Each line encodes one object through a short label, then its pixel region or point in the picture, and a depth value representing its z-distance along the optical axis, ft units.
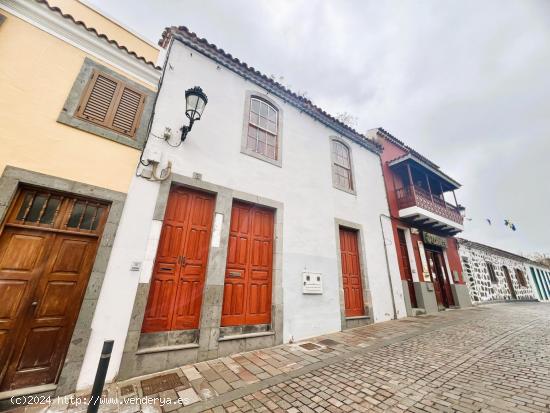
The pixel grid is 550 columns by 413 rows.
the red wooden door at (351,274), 22.40
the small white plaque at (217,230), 15.40
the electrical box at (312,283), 18.95
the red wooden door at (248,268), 15.85
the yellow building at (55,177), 9.96
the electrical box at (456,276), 38.32
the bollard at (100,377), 6.13
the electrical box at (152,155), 14.24
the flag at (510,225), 43.38
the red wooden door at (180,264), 13.15
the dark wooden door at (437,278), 34.69
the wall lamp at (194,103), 14.33
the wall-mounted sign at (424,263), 31.78
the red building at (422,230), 30.63
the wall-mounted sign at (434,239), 34.65
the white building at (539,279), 68.18
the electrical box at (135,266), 12.28
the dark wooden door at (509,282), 56.11
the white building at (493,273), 44.14
